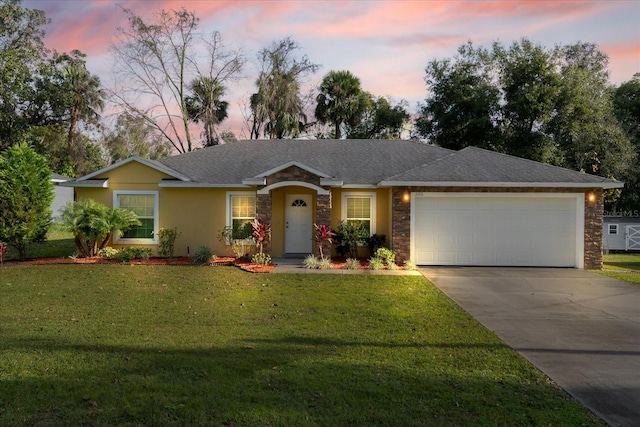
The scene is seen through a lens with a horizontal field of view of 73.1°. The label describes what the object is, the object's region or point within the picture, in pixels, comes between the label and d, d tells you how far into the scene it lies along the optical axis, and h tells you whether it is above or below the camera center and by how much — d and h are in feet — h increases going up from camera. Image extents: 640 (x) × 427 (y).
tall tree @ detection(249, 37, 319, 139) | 98.22 +27.70
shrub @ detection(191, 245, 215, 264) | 45.21 -4.77
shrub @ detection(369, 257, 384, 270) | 41.96 -5.01
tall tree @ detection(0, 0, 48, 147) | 86.38 +30.26
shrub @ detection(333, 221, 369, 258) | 47.73 -2.75
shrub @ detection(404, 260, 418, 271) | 42.33 -5.20
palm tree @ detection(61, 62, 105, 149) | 105.60 +29.15
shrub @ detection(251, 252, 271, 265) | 43.32 -4.82
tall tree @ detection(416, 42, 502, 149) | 86.53 +22.99
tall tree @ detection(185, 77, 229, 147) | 96.37 +23.90
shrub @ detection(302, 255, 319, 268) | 41.92 -4.96
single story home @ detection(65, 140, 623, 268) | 44.21 +1.31
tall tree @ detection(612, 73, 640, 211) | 86.02 +20.28
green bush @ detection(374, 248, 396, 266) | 43.75 -4.34
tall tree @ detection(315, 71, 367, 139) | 89.66 +24.15
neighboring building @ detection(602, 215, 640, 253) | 67.00 -3.08
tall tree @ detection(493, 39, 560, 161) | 79.46 +22.02
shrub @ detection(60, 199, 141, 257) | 44.45 -1.26
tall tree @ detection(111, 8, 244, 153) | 89.04 +33.03
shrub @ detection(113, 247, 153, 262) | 45.27 -4.70
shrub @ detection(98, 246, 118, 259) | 46.80 -4.72
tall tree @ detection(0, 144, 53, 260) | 43.75 +1.34
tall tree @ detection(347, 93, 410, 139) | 102.63 +22.00
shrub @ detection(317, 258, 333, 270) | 41.75 -5.12
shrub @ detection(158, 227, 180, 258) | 48.08 -3.45
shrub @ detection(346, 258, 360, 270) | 42.09 -5.12
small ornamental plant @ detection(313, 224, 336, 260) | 43.68 -2.41
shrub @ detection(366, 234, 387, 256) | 48.36 -3.19
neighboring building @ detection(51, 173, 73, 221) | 96.42 +3.10
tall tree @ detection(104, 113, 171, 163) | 95.50 +17.11
